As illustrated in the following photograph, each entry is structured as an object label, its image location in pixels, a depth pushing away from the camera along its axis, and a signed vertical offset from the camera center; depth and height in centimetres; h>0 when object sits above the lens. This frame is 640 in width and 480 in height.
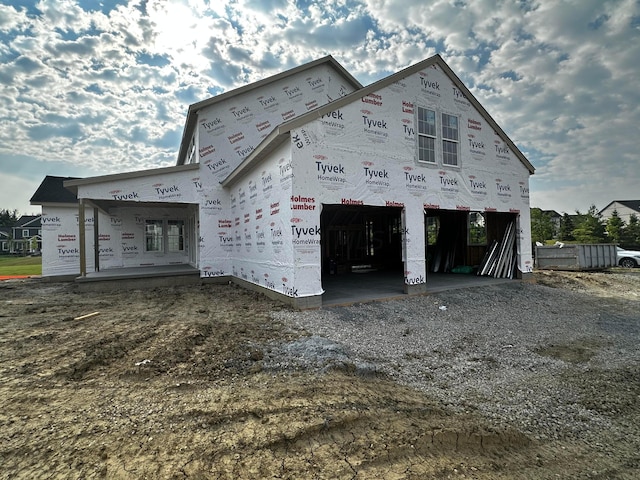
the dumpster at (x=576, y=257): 1550 -108
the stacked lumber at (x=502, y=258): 1253 -84
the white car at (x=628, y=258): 1741 -132
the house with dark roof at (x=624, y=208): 4992 +423
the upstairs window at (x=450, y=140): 1025 +313
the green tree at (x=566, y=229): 4044 +81
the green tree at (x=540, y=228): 3322 +84
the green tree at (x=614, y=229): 3370 +53
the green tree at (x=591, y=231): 3351 +37
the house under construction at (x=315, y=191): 780 +160
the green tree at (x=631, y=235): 3341 -13
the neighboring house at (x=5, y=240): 4802 +114
